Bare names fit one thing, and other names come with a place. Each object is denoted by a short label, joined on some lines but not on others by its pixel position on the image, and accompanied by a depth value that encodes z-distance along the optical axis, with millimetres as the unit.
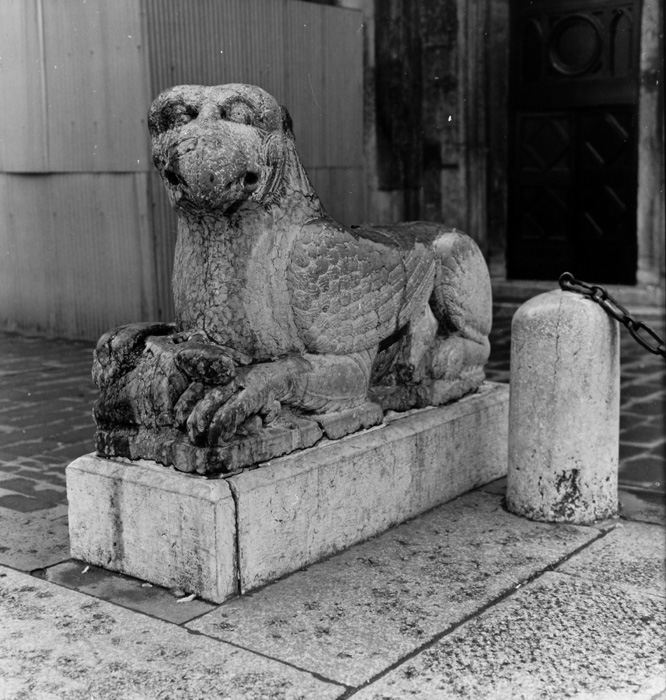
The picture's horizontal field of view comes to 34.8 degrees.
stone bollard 4344
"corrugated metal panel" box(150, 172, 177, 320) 8805
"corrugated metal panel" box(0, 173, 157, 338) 9000
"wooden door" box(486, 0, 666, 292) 10125
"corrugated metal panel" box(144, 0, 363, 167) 8711
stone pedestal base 3666
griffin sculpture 3740
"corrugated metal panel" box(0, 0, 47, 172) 9203
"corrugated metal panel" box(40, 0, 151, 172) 8609
